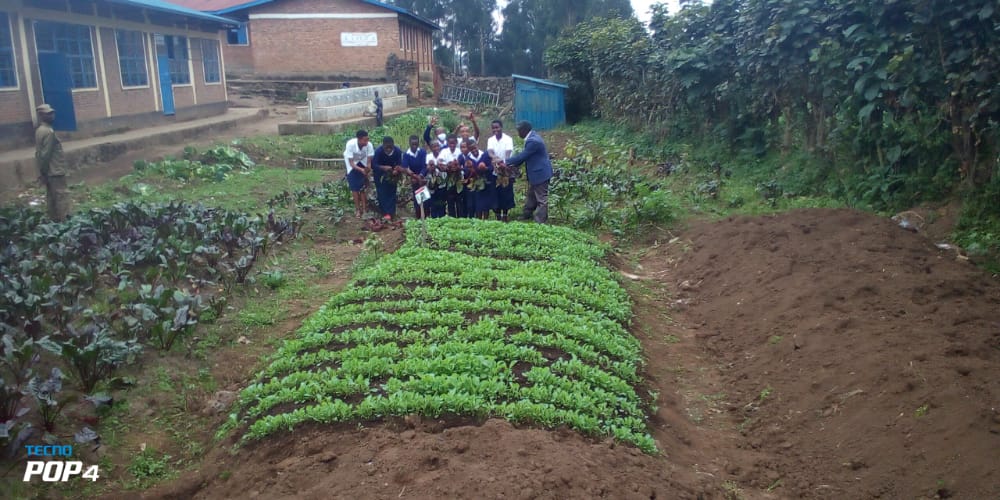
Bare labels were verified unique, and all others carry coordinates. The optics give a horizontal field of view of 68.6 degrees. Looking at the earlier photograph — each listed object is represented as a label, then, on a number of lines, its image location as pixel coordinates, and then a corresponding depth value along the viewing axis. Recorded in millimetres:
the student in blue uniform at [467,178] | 11711
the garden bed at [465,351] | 5105
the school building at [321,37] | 36031
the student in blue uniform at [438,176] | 11914
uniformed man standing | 10805
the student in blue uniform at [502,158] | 11852
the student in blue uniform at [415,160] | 12094
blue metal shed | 29516
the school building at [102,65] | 16891
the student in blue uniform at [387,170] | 12000
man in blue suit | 11430
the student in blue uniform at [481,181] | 11722
